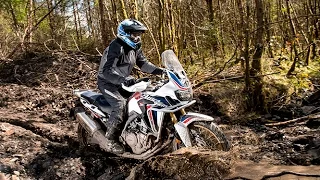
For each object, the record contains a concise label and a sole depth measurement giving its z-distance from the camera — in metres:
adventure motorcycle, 4.39
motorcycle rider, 4.77
